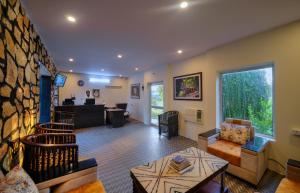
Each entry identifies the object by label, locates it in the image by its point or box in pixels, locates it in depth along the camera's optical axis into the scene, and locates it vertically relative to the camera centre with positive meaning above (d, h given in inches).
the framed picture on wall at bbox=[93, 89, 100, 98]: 301.4 +11.5
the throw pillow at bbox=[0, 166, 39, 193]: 35.0 -23.8
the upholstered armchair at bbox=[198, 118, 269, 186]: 81.4 -36.8
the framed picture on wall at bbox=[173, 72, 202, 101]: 159.2 +14.6
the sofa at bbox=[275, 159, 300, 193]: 59.9 -40.4
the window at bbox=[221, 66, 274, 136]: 107.7 +1.7
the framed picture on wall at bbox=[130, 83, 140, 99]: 289.4 +15.8
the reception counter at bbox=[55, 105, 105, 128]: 226.0 -28.1
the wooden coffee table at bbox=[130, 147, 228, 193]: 57.2 -37.2
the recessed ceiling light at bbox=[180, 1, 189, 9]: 70.5 +50.4
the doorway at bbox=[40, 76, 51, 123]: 166.4 +0.0
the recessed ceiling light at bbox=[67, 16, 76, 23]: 83.4 +50.4
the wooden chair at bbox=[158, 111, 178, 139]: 174.9 -33.8
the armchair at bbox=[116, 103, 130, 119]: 293.4 -17.4
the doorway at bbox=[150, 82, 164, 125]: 229.7 -5.0
